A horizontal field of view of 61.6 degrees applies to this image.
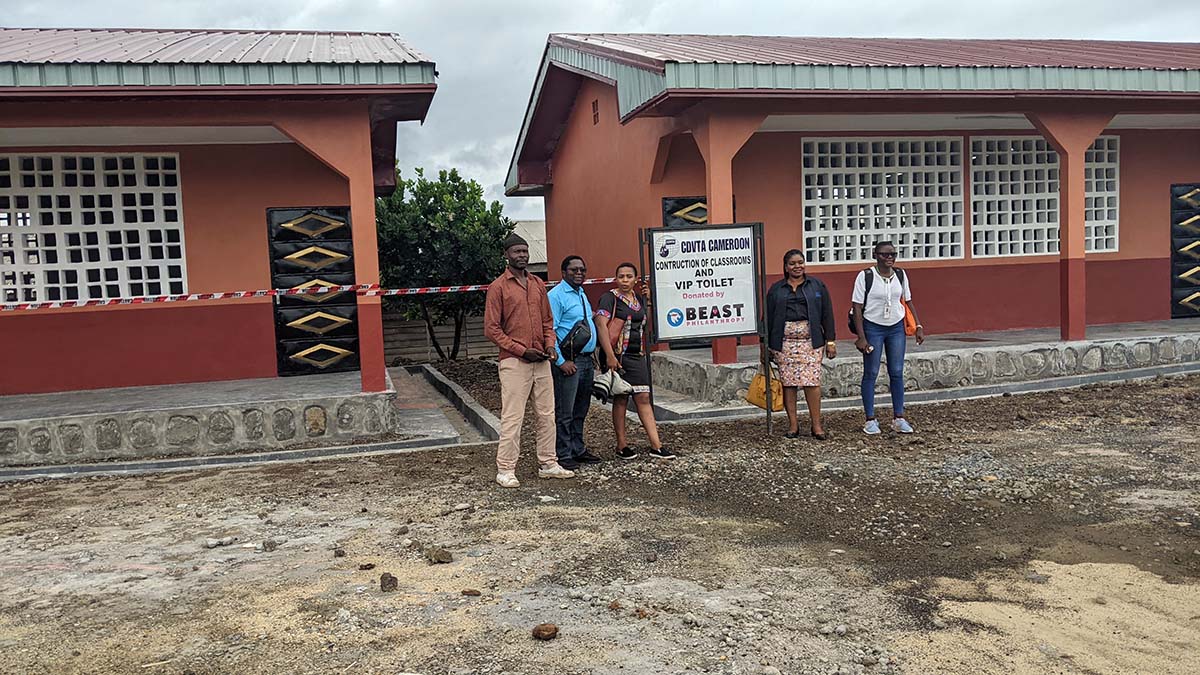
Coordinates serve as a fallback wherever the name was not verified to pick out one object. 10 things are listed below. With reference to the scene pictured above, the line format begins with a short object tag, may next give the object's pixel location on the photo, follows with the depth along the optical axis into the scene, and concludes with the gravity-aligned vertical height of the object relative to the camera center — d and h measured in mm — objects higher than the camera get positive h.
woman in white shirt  8047 -393
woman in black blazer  8117 -466
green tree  18344 +782
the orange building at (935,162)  10312 +1404
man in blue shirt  7262 -534
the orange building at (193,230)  9172 +751
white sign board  8492 -40
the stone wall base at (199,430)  8344 -1130
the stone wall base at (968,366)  9977 -1047
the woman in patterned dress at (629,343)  7531 -473
